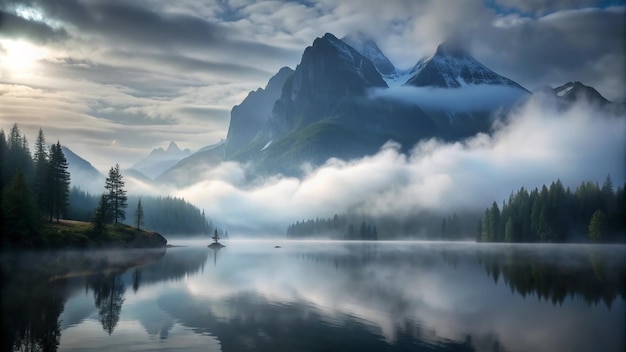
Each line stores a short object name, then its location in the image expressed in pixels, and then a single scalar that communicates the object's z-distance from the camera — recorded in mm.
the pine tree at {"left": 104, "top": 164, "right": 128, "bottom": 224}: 158125
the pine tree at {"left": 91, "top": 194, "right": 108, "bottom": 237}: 128500
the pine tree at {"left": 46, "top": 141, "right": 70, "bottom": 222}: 129050
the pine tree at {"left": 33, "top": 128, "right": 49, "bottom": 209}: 127875
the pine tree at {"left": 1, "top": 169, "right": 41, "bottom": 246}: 95812
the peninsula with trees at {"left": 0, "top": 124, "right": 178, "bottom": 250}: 98188
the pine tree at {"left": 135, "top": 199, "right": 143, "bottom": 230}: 167550
